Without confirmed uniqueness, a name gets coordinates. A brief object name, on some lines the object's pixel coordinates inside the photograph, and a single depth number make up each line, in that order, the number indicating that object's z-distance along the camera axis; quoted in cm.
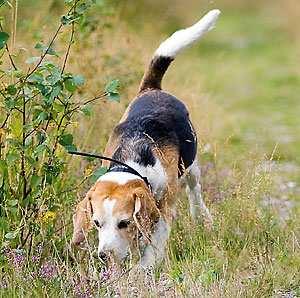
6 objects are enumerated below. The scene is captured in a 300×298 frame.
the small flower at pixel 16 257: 1018
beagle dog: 1092
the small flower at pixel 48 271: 999
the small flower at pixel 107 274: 992
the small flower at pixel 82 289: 966
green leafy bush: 1017
